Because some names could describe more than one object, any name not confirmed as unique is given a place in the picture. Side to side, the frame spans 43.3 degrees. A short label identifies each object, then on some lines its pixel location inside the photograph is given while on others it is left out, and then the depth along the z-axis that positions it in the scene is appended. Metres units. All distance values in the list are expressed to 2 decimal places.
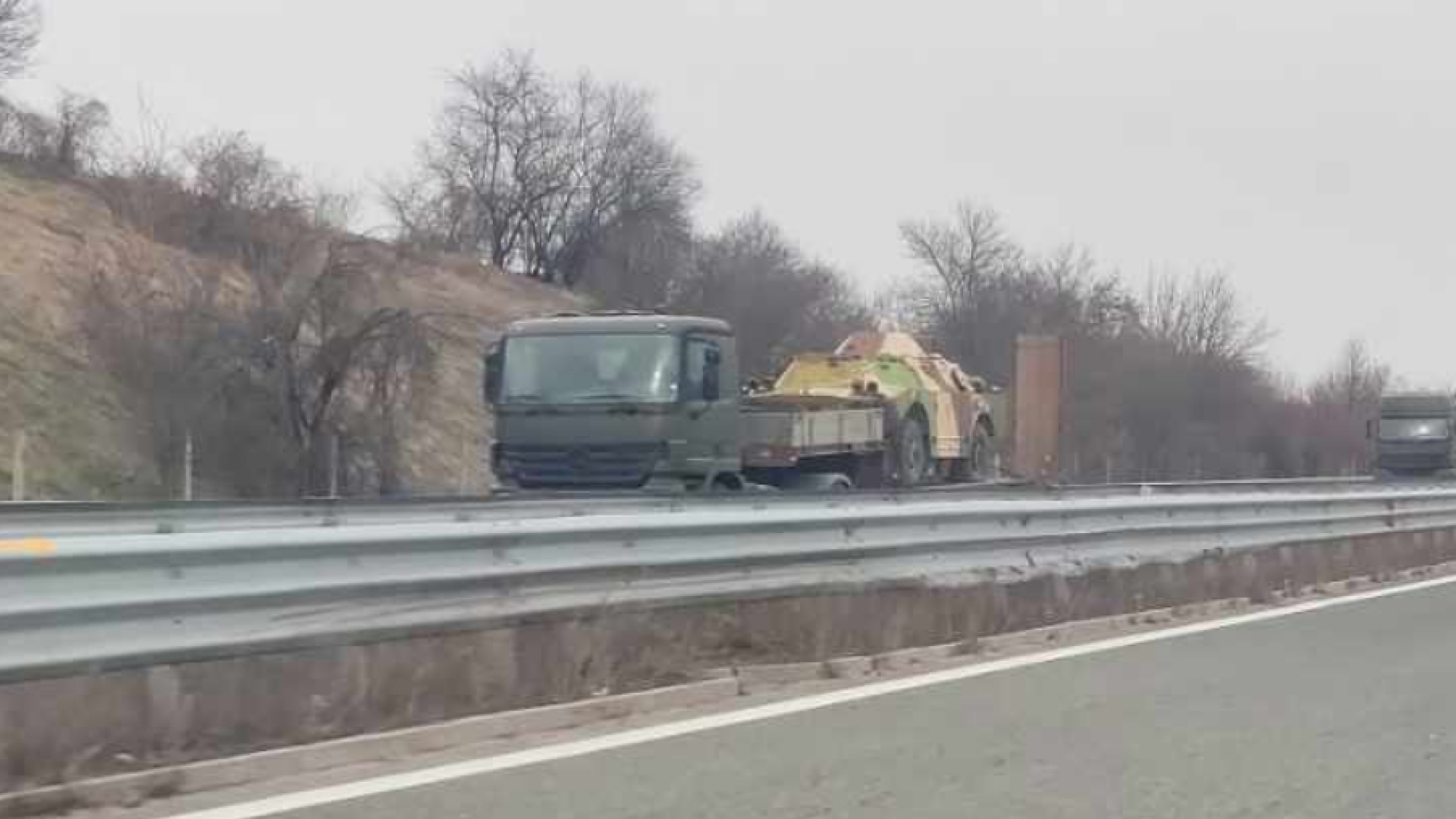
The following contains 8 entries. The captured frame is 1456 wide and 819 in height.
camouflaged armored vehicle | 18.92
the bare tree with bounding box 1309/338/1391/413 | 95.06
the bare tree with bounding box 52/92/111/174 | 45.34
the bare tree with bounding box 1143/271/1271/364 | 83.94
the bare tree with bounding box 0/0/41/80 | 46.19
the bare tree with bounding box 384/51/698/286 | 64.56
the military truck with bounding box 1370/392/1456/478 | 52.31
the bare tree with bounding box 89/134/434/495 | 30.31
